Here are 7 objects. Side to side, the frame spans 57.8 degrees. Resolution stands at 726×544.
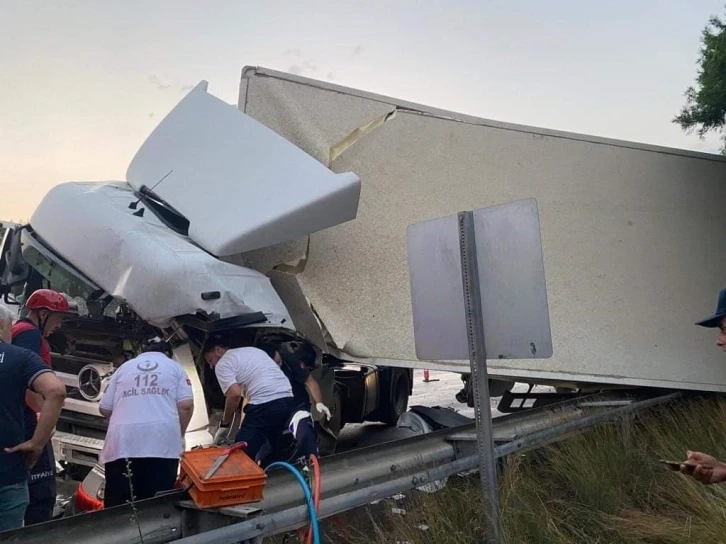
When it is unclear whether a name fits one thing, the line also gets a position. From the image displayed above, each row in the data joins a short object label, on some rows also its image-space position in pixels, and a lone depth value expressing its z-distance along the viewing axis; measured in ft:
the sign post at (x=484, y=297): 9.47
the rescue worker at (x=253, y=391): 13.93
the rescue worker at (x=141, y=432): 11.20
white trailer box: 17.04
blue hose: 8.31
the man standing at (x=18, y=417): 9.61
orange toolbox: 7.75
